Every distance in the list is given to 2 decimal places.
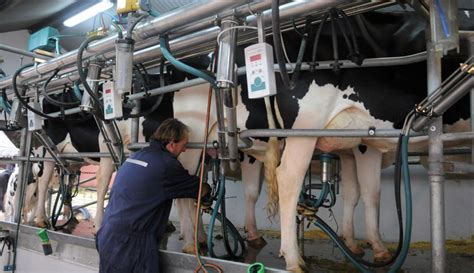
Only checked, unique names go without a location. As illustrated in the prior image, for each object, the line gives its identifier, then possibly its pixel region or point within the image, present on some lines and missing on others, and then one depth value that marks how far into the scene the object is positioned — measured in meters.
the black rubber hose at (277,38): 1.28
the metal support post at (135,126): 2.55
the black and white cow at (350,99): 1.99
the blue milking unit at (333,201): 1.38
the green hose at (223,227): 2.14
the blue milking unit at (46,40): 3.34
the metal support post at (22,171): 3.07
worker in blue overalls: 1.98
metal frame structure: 1.32
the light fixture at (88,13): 4.51
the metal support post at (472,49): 1.34
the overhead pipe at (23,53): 2.87
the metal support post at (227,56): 1.52
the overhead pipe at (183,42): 1.42
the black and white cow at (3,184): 5.69
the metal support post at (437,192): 1.30
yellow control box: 1.86
